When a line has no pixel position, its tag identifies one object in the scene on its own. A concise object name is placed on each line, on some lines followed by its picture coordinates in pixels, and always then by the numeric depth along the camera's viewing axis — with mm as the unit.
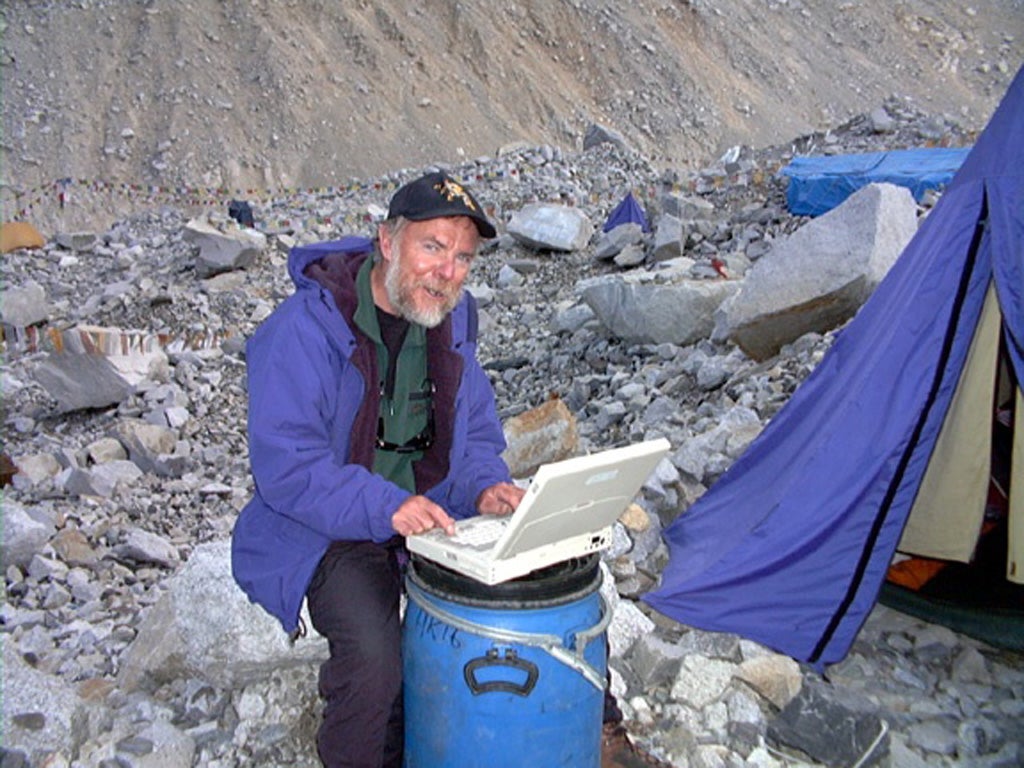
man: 2363
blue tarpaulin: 10250
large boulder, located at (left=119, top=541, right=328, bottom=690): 3086
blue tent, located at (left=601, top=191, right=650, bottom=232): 13148
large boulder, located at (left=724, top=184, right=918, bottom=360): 6180
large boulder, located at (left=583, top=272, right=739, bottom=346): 8047
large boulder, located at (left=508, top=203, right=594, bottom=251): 12906
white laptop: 2014
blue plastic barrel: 2209
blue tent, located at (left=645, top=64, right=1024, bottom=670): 3457
